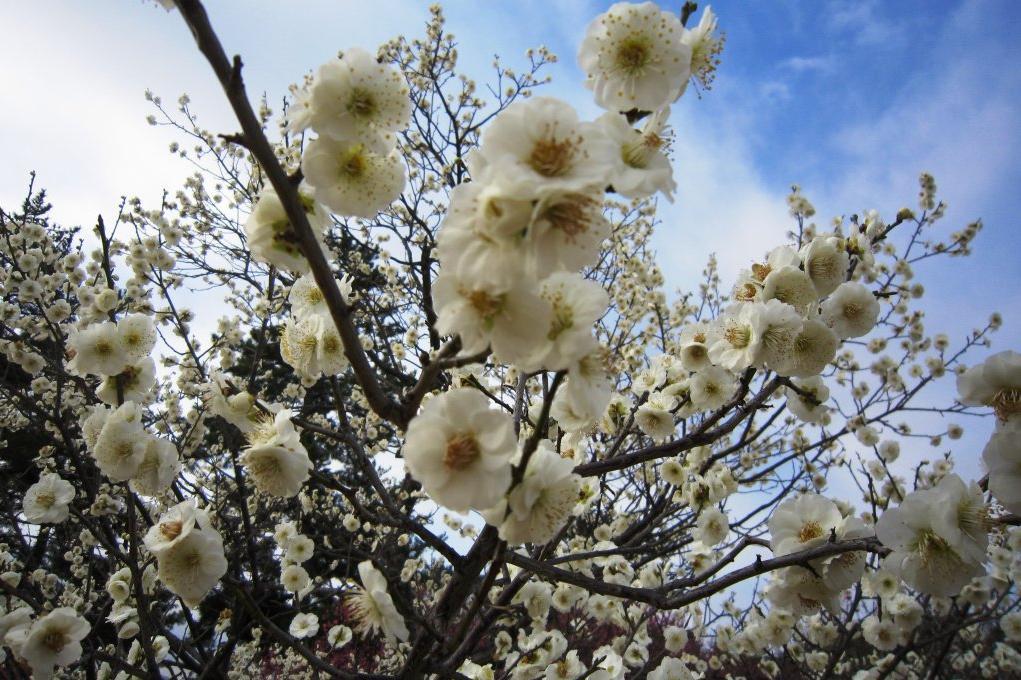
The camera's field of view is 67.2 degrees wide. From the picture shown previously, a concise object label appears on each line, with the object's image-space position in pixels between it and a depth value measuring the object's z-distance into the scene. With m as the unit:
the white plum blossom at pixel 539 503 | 0.18
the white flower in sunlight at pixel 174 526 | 0.23
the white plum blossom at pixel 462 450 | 0.17
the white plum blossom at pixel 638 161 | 0.17
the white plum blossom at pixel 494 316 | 0.16
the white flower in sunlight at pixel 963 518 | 0.21
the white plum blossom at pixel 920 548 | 0.22
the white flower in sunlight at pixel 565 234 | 0.16
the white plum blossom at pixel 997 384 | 0.23
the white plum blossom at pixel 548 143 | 0.16
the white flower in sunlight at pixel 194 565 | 0.24
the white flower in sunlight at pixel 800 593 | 0.25
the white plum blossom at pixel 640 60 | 0.20
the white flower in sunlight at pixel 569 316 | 0.17
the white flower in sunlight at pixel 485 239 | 0.15
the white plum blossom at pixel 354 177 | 0.20
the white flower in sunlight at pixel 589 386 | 0.18
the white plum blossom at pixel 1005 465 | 0.21
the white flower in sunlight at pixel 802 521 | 0.26
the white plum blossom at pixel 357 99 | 0.20
